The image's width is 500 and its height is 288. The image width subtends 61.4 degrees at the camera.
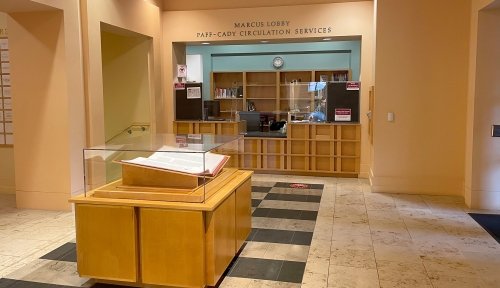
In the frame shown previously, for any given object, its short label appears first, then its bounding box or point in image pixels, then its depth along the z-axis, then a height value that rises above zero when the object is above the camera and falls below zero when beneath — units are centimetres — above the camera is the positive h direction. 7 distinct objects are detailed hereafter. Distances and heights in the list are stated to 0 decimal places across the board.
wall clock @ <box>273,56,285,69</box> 1134 +123
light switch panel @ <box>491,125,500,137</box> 529 -29
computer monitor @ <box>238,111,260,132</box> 858 -24
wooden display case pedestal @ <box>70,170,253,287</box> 285 -91
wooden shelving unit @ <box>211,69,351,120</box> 1108 +61
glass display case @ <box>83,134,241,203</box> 298 -46
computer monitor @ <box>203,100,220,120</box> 830 -2
